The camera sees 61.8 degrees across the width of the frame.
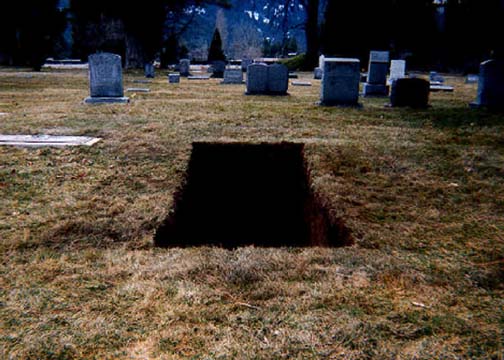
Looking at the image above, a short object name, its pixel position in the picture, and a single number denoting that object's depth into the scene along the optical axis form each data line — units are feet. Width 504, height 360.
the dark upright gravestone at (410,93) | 33.06
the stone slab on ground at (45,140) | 18.90
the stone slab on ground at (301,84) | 57.90
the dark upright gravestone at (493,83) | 30.99
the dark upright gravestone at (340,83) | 34.06
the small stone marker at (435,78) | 69.56
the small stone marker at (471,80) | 68.64
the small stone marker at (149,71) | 71.00
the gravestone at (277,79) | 41.60
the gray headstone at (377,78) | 42.50
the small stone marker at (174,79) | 59.98
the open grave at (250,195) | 19.15
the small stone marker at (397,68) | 62.69
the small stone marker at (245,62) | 97.50
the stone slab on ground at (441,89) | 49.57
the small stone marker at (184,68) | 79.56
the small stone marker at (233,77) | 60.39
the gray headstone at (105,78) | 32.99
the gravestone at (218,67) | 81.30
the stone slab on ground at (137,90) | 43.72
